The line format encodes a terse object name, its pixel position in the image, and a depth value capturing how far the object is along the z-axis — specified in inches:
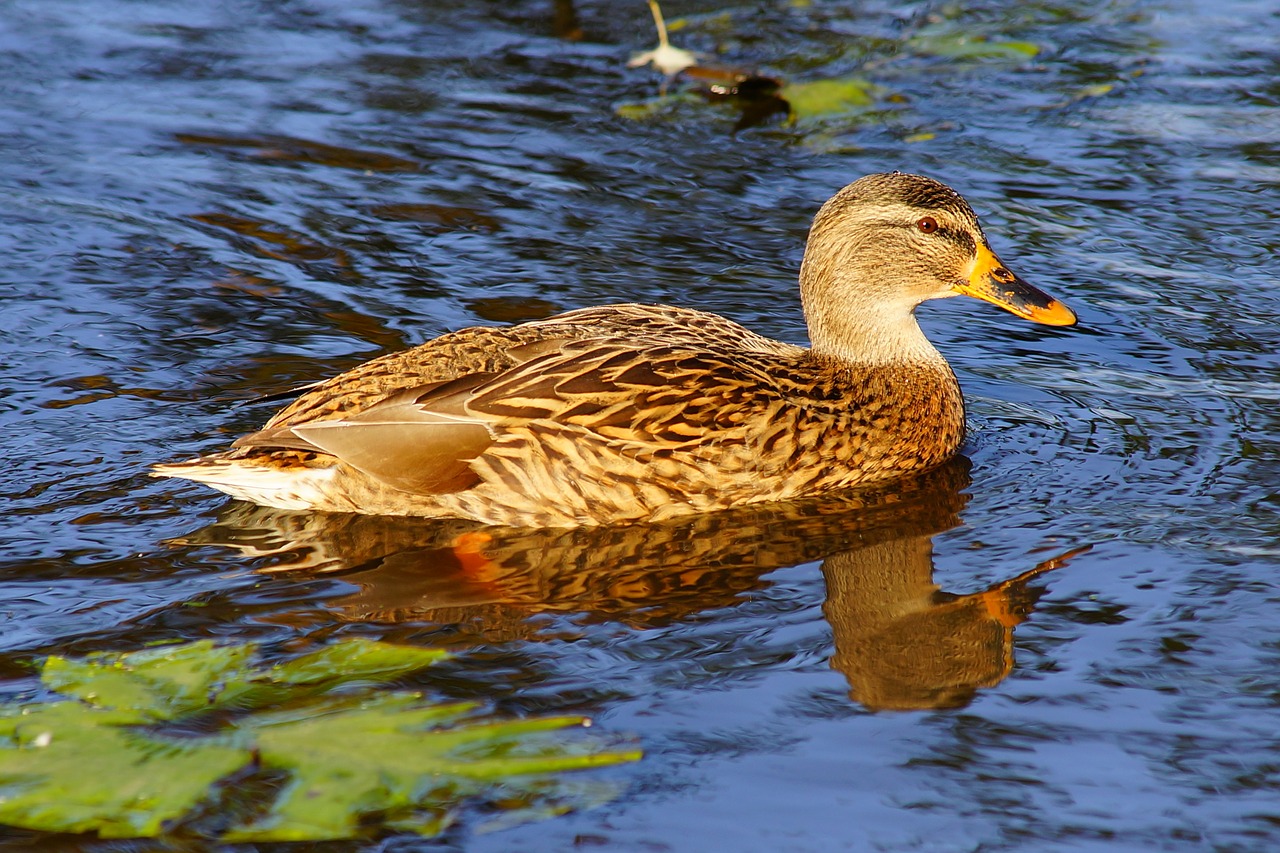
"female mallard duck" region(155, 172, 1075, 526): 543.2
